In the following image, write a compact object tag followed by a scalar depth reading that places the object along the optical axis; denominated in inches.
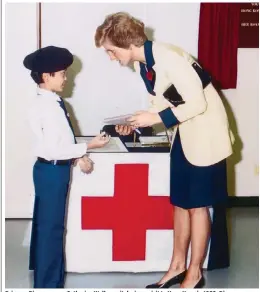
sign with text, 105.4
